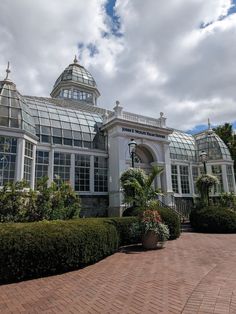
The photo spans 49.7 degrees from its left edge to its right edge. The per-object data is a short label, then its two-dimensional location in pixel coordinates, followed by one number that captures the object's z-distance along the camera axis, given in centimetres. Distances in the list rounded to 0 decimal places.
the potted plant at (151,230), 1017
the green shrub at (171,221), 1216
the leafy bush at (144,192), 1221
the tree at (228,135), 3077
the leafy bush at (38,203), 968
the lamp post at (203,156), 1776
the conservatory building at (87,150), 1556
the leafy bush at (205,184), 1778
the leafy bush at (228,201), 1841
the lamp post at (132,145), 1378
